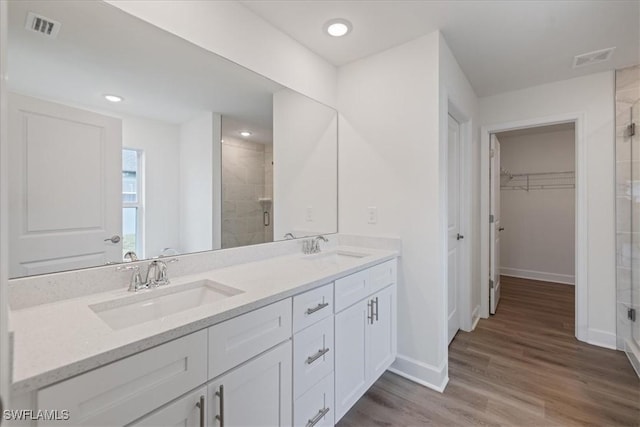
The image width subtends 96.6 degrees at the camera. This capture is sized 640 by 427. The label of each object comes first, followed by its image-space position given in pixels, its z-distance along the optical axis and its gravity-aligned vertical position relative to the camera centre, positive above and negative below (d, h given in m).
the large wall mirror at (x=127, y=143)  1.03 +0.33
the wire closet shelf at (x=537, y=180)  4.23 +0.52
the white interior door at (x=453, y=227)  2.51 -0.12
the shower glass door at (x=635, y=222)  2.24 -0.07
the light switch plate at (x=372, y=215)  2.20 -0.01
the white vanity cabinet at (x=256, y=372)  0.72 -0.53
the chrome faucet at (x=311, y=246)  2.09 -0.24
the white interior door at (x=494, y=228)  3.12 -0.16
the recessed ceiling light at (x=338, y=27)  1.80 +1.21
